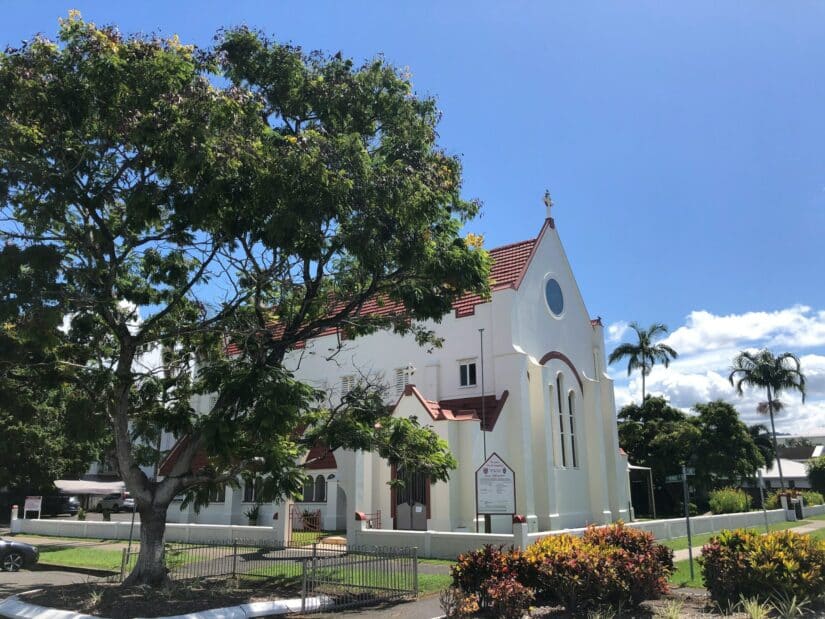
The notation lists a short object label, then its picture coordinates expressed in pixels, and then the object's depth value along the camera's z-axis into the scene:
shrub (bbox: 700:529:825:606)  9.55
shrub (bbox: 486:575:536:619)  9.67
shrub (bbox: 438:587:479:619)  9.80
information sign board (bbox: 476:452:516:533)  21.25
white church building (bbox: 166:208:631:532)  26.05
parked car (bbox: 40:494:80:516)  48.19
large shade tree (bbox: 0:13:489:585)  11.63
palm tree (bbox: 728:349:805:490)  54.91
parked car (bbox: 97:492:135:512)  55.66
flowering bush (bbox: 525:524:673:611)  9.79
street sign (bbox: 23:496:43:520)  31.97
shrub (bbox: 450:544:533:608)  10.44
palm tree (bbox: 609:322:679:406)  54.97
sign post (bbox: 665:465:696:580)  15.05
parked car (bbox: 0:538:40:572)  18.67
